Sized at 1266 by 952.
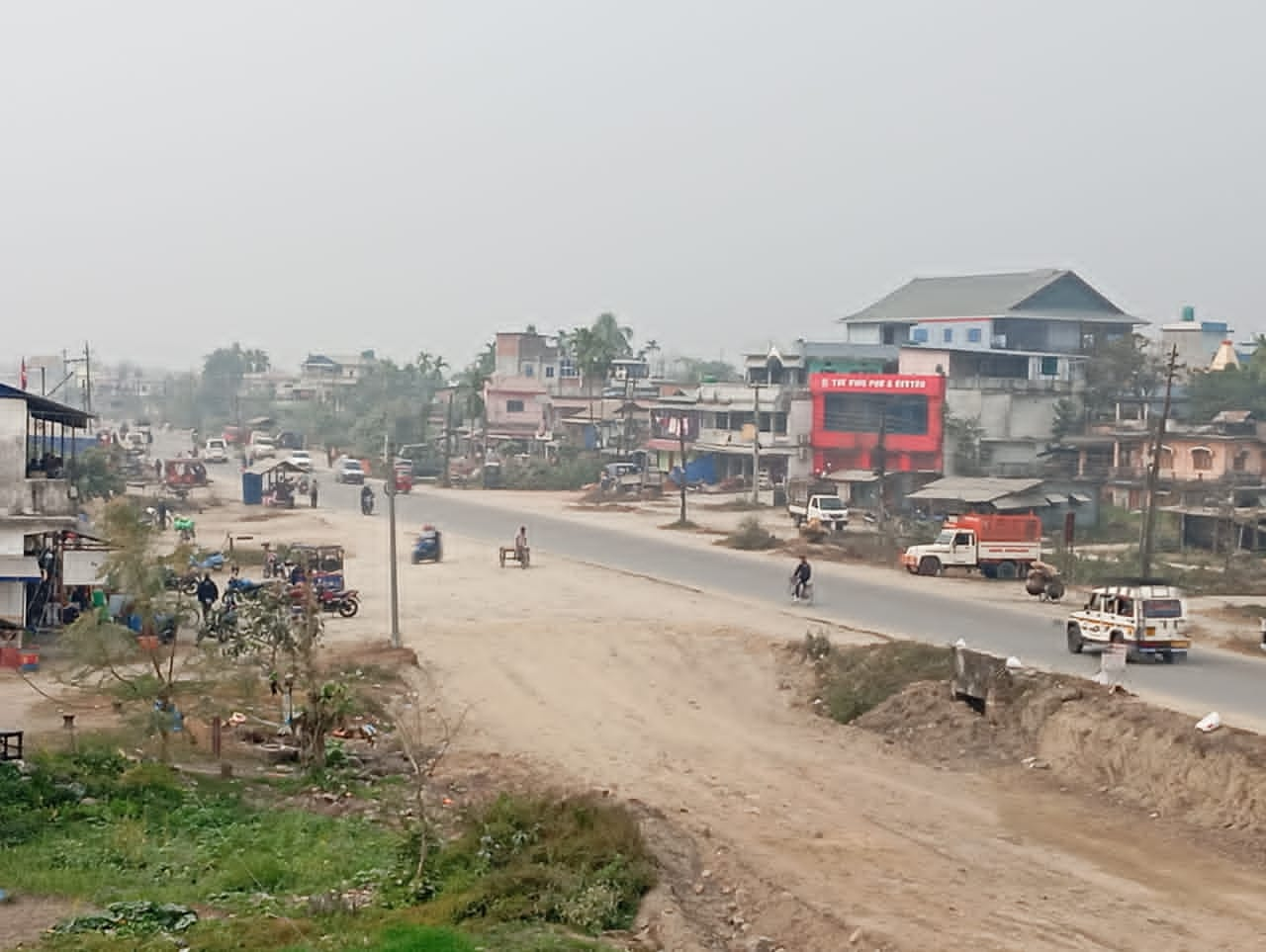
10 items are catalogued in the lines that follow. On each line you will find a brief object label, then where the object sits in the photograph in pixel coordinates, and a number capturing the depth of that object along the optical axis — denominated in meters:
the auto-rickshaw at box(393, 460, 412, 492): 77.44
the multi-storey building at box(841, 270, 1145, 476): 68.69
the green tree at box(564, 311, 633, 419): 96.56
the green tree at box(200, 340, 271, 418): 161.62
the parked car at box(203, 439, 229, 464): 102.50
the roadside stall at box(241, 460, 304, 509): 68.56
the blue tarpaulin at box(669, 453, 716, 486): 80.06
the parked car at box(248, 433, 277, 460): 102.32
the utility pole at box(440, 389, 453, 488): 84.09
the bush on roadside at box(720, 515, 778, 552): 52.78
